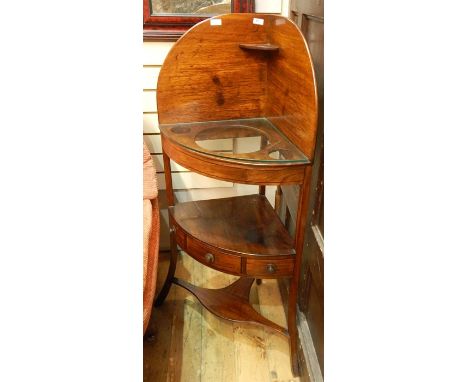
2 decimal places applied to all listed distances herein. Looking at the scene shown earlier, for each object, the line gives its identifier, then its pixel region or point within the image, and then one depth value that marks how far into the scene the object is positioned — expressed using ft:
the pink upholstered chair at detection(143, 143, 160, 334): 4.41
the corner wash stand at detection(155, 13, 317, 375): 4.28
